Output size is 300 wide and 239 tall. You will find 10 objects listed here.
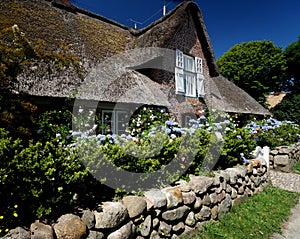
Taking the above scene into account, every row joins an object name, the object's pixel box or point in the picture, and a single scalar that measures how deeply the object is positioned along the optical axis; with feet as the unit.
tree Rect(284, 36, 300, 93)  69.63
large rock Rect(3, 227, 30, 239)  5.93
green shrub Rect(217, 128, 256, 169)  15.49
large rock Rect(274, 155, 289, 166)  24.13
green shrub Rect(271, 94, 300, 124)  52.74
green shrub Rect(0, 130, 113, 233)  6.60
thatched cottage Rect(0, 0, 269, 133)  19.61
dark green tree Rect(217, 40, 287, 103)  74.69
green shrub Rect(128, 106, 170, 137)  21.55
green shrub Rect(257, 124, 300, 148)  27.09
